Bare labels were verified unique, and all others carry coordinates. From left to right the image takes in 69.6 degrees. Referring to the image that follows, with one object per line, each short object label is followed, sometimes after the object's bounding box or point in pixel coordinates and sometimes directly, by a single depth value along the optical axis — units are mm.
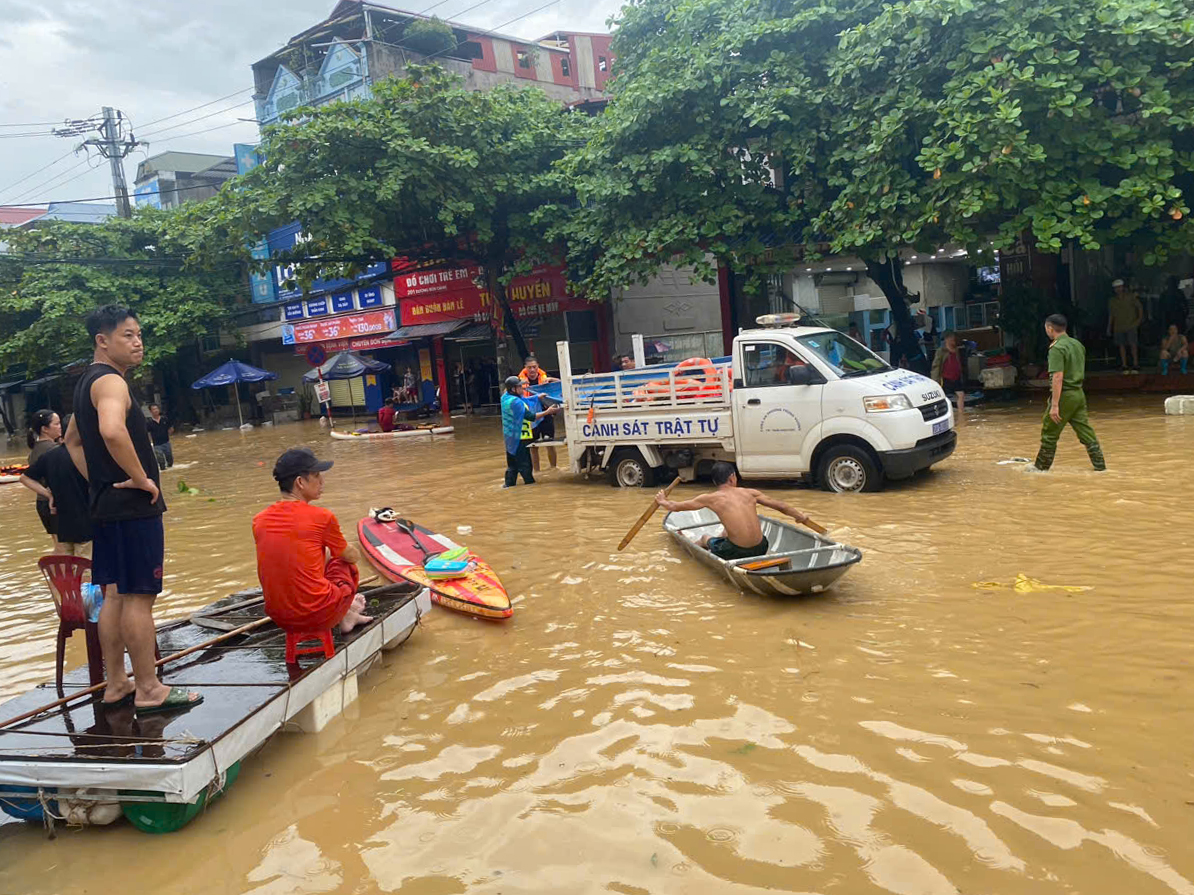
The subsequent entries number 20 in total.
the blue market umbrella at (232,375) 31484
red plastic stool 4953
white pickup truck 9883
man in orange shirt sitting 4820
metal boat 6141
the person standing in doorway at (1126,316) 17000
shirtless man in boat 6930
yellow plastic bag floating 6164
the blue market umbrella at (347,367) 27547
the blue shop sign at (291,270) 31297
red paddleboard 6773
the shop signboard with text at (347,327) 31406
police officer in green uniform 9578
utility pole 31281
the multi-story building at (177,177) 43906
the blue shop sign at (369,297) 31688
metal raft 3863
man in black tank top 4160
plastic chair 4887
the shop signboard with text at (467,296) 25734
